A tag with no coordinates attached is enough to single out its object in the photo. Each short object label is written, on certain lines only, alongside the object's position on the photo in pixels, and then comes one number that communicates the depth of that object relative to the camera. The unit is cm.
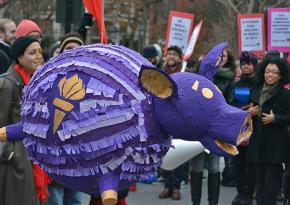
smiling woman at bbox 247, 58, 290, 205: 889
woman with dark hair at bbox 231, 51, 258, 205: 1010
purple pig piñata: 427
